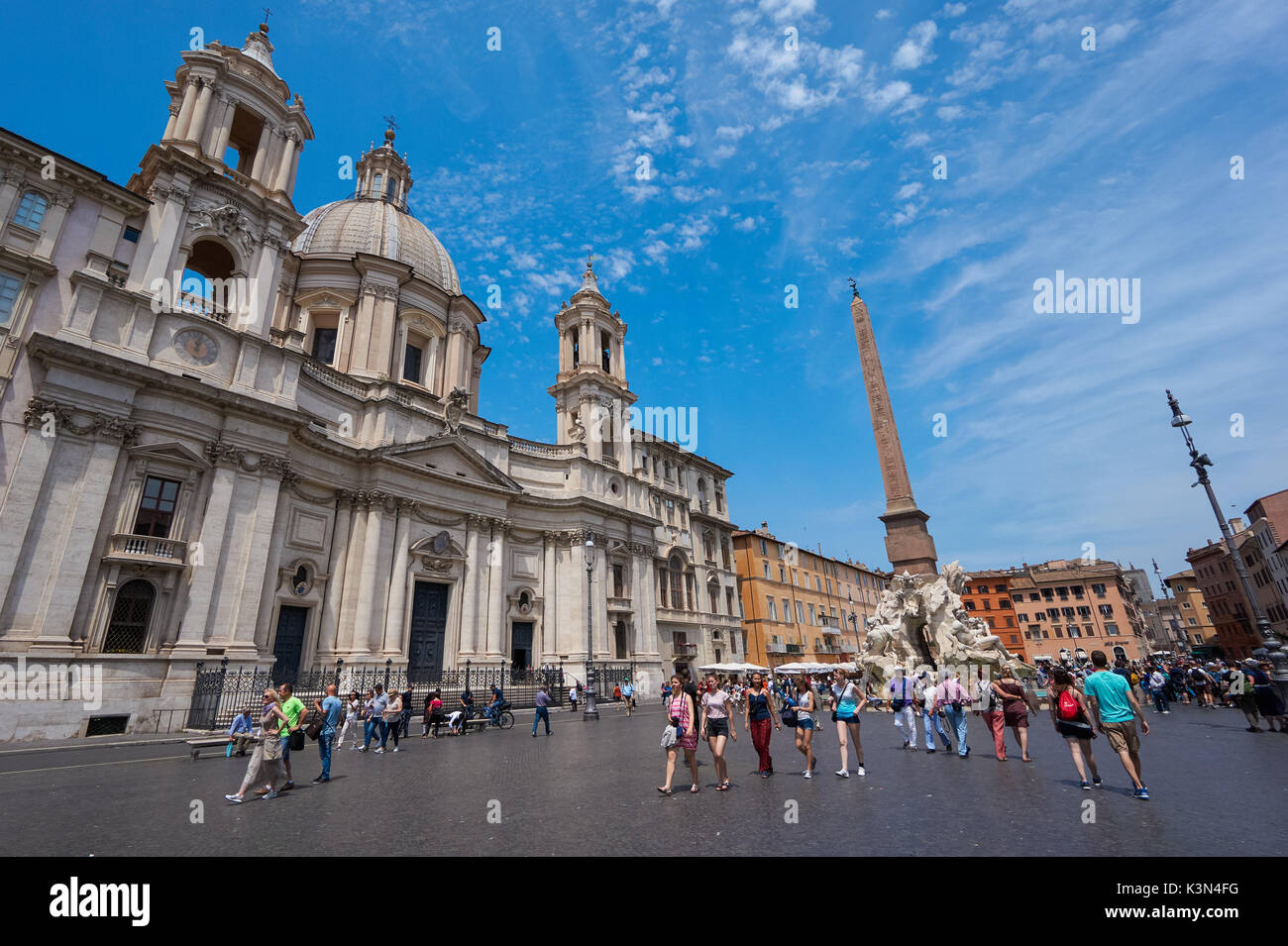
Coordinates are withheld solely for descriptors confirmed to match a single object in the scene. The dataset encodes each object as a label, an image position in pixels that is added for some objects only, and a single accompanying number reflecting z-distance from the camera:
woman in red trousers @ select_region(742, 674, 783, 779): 8.77
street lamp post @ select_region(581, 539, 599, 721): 21.17
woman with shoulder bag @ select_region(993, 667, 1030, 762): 9.72
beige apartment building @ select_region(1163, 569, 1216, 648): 79.19
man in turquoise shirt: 6.68
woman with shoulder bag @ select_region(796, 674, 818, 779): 8.62
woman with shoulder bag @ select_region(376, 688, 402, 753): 13.53
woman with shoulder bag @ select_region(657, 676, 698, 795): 7.60
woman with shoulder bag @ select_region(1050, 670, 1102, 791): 7.08
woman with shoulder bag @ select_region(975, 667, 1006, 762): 9.91
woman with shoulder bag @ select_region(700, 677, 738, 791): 7.85
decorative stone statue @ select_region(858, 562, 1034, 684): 20.94
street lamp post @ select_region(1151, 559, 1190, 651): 67.03
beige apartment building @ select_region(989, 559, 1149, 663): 61.56
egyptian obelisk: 23.20
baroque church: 17.23
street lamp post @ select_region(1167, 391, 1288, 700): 12.42
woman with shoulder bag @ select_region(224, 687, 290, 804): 7.92
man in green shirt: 8.42
